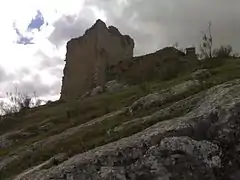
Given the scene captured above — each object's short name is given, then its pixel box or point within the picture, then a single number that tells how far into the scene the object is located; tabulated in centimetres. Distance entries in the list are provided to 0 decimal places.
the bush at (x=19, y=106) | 2848
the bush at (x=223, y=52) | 2052
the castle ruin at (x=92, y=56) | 4135
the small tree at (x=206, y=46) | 2017
